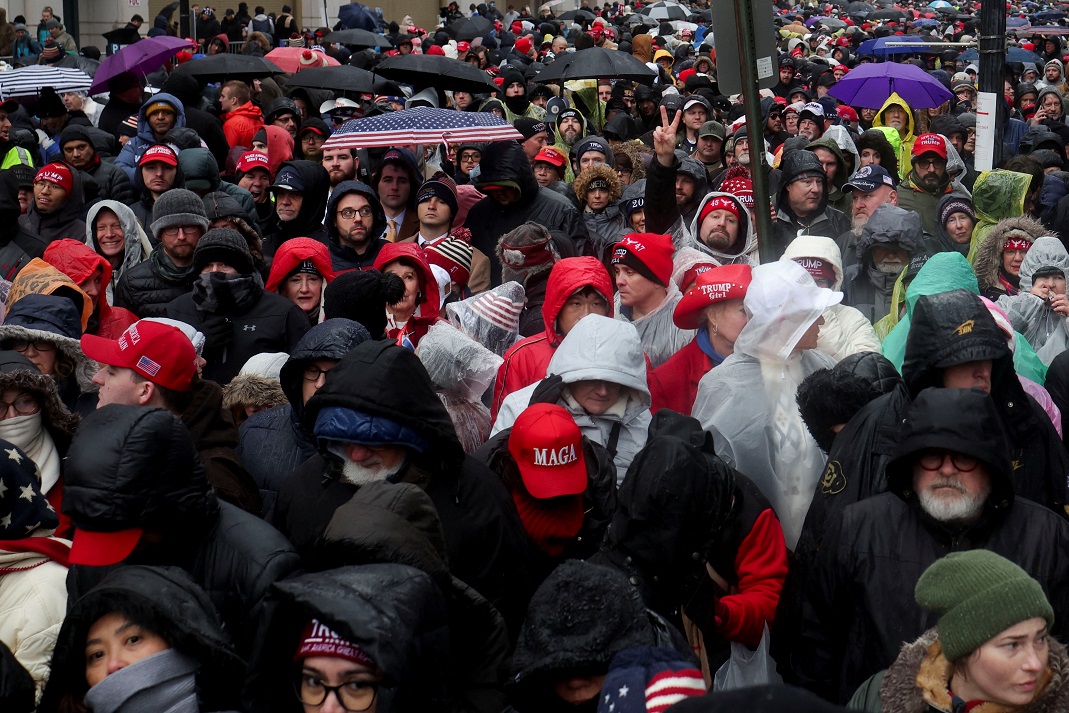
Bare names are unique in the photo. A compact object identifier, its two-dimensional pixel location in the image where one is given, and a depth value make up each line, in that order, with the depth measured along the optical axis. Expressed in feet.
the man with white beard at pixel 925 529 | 11.87
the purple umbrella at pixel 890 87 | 47.62
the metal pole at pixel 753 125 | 19.65
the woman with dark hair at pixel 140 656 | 9.82
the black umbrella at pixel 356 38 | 67.92
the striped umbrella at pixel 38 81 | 41.14
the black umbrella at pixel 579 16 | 112.16
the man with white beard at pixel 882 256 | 26.21
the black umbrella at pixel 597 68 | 46.32
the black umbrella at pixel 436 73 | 37.06
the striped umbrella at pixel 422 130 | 30.04
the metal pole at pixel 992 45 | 33.30
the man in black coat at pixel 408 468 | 13.17
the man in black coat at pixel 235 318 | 21.35
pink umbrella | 56.54
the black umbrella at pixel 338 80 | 43.93
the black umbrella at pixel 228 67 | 46.93
